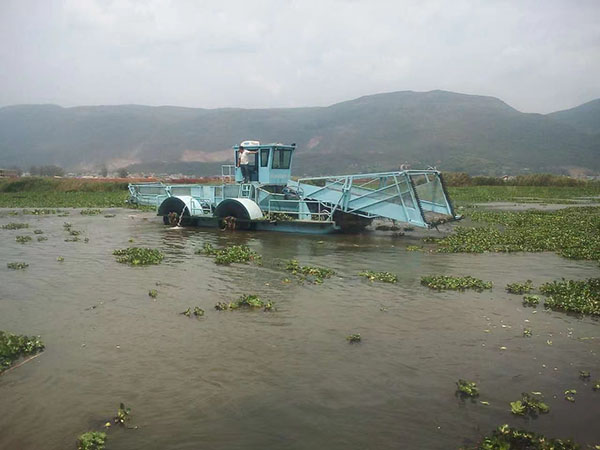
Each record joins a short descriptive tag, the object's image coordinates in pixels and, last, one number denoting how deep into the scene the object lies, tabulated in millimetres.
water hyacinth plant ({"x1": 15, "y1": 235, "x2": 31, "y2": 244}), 19031
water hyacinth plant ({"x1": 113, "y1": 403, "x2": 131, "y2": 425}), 5489
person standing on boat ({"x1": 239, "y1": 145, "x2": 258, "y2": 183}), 22422
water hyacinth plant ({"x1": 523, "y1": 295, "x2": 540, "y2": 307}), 10109
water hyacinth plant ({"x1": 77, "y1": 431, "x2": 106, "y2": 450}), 4969
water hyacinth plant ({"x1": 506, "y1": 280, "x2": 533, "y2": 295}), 11133
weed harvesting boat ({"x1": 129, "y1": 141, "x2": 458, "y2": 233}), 18734
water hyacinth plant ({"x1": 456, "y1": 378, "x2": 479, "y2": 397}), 6160
